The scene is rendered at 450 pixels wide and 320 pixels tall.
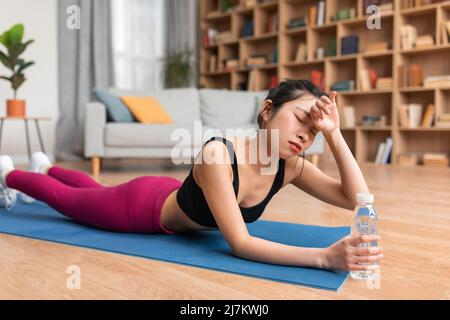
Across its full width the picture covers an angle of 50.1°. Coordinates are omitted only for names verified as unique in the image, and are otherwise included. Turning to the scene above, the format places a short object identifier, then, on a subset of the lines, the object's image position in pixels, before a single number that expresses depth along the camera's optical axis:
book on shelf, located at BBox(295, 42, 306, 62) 5.68
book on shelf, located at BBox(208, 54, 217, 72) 6.54
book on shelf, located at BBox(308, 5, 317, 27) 5.49
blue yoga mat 1.15
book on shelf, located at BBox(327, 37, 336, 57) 5.38
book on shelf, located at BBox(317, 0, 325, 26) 5.41
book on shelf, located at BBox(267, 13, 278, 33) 5.92
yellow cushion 4.06
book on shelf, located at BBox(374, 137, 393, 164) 4.95
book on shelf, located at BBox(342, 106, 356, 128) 5.29
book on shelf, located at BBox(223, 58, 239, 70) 6.30
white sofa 3.75
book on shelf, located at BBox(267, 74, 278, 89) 5.91
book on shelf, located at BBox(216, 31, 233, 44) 6.35
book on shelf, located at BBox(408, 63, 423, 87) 4.76
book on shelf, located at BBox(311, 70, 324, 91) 5.49
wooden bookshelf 4.81
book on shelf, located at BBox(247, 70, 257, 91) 6.08
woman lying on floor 1.18
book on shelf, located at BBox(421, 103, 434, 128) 4.66
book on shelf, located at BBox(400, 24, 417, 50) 4.79
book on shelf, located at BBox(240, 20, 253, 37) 6.12
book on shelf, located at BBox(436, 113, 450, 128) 4.55
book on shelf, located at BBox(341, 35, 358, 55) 5.16
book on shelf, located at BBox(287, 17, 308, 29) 5.57
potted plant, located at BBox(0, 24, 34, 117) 4.14
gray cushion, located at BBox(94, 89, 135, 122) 3.93
